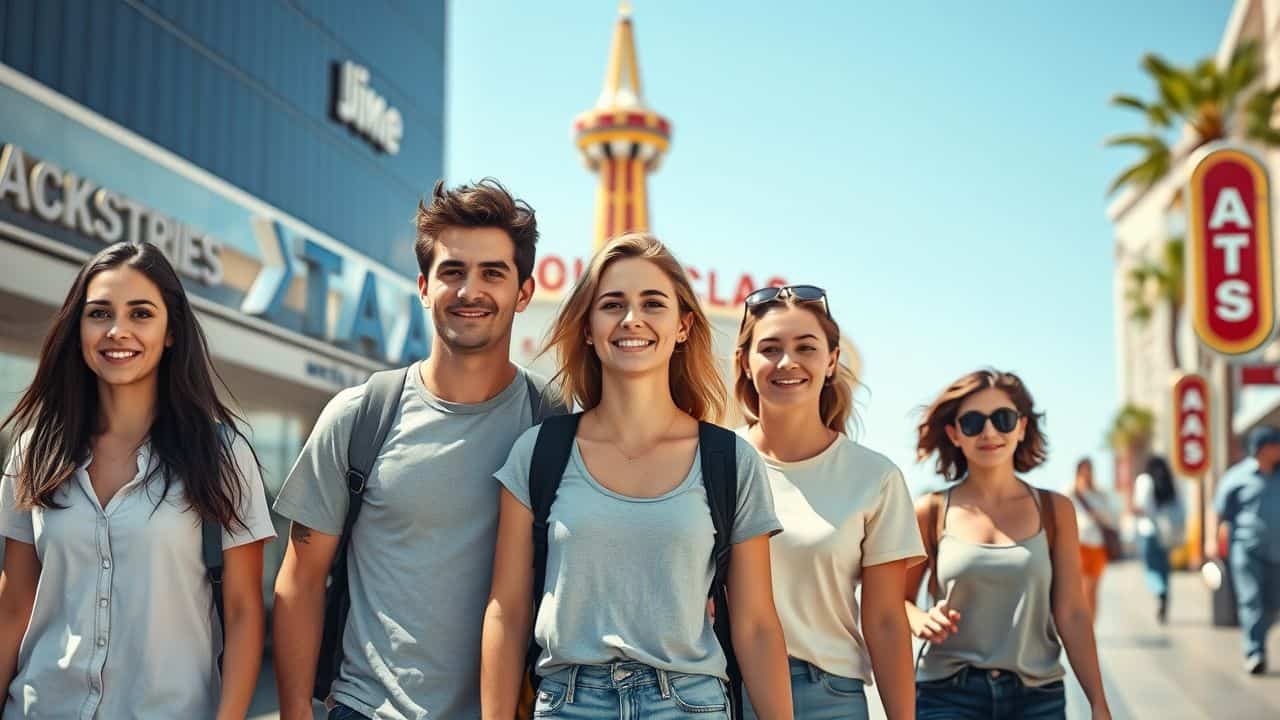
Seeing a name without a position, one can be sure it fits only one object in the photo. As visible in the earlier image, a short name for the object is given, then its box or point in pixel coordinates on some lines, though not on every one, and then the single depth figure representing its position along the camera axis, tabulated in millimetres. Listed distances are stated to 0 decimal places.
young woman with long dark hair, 3553
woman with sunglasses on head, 4152
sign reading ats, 15742
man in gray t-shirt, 3727
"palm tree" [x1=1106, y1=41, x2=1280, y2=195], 32688
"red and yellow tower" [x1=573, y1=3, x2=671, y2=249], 45125
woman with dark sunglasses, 4848
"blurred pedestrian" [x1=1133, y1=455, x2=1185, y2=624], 16906
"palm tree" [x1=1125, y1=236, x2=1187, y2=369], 43625
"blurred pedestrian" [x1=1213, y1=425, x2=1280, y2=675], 11891
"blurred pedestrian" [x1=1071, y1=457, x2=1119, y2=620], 13039
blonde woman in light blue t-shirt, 3369
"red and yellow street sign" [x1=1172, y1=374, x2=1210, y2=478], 23078
